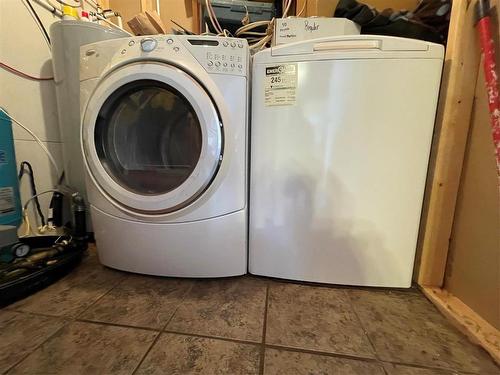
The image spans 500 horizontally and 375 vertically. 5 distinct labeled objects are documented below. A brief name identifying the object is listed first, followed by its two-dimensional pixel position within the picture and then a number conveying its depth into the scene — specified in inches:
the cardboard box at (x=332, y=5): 47.4
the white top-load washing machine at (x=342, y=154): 30.0
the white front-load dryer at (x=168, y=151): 30.5
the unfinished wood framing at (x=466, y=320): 23.9
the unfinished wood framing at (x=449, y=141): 29.5
